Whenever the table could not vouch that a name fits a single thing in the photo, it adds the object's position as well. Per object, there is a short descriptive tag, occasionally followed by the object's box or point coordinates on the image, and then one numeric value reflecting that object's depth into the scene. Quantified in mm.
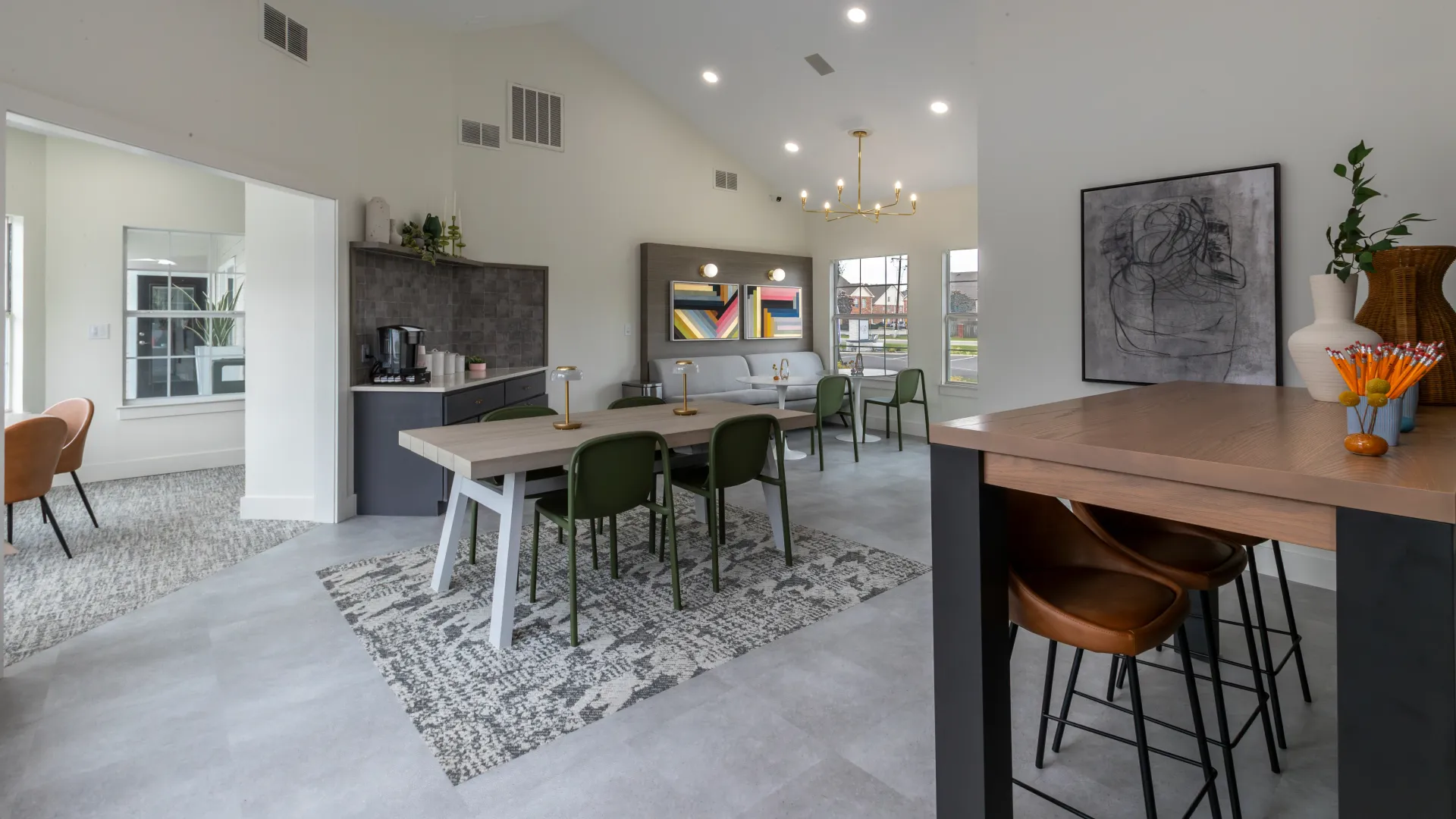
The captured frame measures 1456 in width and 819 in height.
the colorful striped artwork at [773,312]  8172
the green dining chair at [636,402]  4211
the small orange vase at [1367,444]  1038
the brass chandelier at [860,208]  6488
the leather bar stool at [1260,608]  1946
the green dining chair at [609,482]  2678
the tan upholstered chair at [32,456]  3285
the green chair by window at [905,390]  6906
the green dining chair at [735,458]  3197
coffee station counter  4441
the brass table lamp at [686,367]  3674
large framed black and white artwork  3271
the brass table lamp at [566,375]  3026
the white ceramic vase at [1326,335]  1833
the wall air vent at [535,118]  6238
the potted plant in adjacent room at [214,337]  6059
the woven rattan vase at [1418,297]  1864
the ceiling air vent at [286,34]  3793
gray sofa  7238
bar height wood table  865
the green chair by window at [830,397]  6320
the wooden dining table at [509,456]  2676
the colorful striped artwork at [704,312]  7551
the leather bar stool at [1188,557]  1585
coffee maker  4605
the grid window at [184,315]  5711
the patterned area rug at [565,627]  2236
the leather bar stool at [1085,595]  1353
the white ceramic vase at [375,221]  4535
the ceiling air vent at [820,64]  5801
